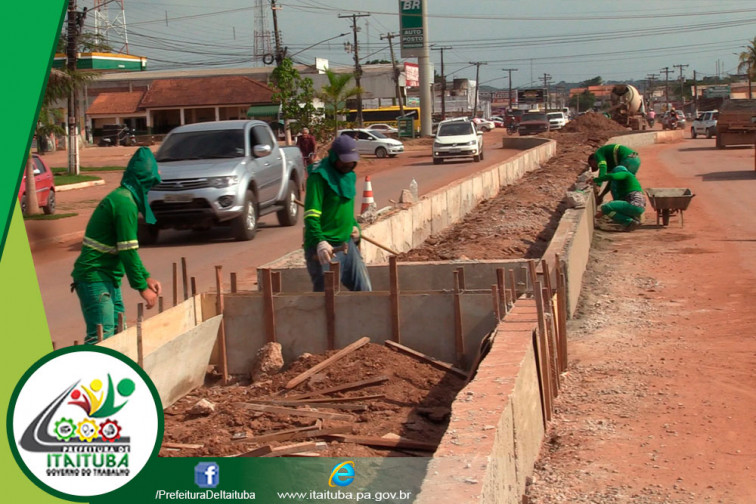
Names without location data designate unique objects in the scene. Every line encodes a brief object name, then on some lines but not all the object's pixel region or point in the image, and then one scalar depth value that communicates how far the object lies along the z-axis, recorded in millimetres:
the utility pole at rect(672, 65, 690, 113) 137325
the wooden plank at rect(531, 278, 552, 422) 6625
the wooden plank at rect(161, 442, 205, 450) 6093
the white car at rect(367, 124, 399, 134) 66862
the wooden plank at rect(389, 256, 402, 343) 8344
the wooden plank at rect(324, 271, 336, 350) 8266
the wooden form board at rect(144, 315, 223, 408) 7211
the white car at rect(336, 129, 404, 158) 45469
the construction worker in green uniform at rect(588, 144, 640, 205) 16891
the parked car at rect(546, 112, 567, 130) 75062
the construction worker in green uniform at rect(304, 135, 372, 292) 7723
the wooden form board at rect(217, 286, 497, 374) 8398
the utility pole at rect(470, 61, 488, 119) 113138
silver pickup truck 15461
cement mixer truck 54031
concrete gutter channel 4684
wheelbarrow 16703
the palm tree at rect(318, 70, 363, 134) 47062
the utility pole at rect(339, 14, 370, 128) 69750
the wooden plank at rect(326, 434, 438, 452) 5867
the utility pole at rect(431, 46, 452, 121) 98125
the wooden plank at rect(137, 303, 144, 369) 6860
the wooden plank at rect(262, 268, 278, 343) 8492
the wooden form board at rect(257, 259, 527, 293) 9797
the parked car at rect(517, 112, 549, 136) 62281
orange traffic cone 15039
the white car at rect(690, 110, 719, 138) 54000
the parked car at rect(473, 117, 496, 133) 87875
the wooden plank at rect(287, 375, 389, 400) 7180
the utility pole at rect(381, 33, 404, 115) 74750
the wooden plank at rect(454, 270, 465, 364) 8297
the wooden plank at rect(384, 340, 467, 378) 7871
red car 21547
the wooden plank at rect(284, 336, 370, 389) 7426
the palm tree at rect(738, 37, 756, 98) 90131
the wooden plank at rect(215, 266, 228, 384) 8531
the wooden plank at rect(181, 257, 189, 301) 8556
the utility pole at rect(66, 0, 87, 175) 28031
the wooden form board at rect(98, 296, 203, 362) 6871
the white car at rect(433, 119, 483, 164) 37562
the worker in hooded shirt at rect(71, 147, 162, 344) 6285
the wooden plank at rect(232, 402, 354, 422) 6559
